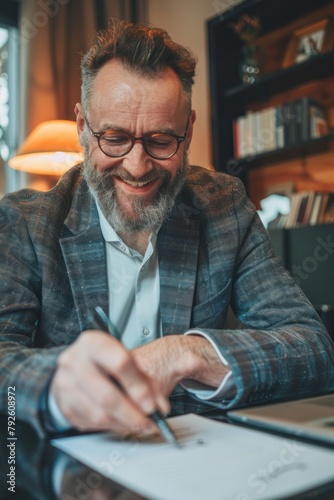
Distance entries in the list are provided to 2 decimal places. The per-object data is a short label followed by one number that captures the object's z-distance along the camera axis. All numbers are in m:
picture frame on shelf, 2.63
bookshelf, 2.77
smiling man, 1.03
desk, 0.44
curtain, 3.18
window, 3.26
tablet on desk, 0.59
